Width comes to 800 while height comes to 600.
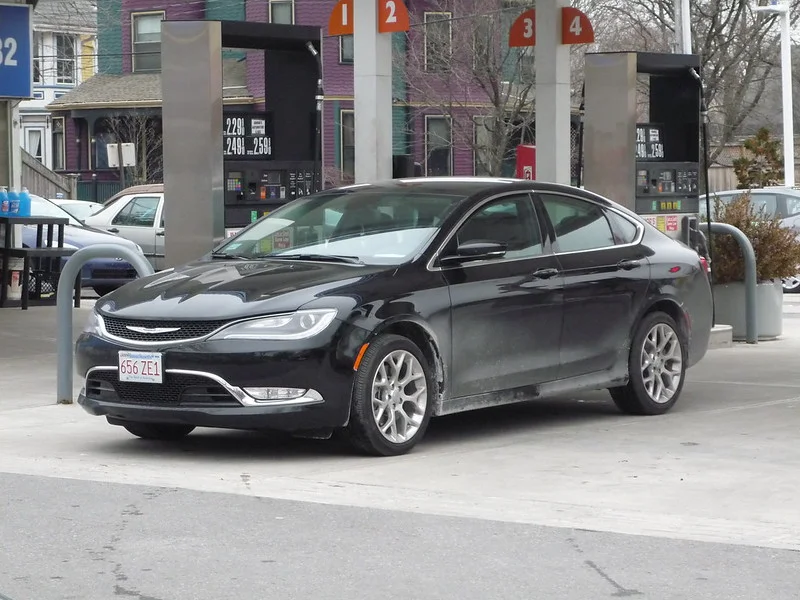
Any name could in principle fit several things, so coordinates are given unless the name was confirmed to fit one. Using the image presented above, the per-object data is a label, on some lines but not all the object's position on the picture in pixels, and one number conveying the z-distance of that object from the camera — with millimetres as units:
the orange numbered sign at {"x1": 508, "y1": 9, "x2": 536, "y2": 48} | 16594
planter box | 15695
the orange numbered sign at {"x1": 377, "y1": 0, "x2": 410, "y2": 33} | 14445
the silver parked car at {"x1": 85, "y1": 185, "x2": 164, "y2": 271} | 24969
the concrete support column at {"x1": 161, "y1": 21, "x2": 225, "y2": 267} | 12766
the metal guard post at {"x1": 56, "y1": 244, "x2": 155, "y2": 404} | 10516
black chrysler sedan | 8203
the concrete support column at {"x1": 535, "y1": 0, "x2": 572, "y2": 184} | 15742
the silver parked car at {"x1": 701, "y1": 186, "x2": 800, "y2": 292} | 25172
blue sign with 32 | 15633
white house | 62062
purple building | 42000
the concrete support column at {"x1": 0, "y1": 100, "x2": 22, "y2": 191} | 19797
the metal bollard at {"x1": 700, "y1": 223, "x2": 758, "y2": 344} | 15016
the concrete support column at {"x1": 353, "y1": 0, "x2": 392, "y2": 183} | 14719
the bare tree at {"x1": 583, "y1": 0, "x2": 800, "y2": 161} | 46906
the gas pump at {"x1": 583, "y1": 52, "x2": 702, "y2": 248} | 14625
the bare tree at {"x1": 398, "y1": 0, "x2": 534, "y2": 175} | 41500
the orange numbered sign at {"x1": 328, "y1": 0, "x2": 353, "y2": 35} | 14930
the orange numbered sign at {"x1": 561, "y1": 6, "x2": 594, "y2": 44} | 15648
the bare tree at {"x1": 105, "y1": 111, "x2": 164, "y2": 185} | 50406
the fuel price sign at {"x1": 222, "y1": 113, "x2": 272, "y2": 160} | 14500
